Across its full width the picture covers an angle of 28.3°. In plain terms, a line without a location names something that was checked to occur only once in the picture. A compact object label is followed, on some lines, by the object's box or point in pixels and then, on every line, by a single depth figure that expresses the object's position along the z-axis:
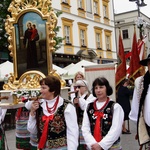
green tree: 15.74
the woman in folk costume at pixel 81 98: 4.78
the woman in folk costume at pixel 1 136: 4.50
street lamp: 9.24
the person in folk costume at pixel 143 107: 3.57
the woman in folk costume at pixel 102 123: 3.47
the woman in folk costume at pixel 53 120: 3.39
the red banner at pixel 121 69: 8.84
